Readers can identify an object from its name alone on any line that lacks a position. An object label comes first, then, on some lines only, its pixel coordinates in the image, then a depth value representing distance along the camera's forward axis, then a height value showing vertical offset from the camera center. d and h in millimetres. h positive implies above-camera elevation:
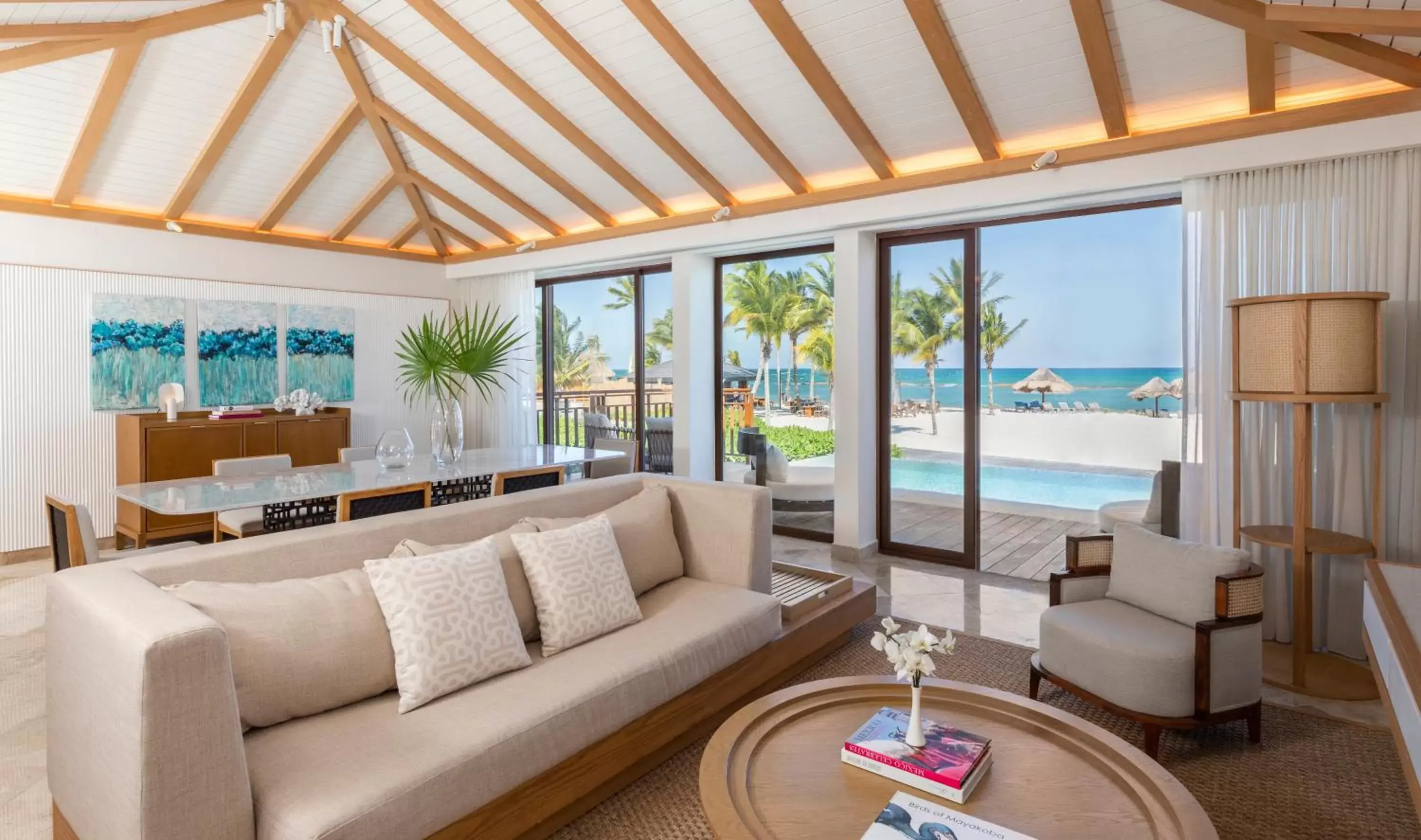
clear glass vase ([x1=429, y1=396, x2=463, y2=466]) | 4344 -134
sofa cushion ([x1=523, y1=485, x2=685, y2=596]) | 2979 -532
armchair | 2467 -819
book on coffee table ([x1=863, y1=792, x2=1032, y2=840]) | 1530 -887
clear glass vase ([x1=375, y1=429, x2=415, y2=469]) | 4031 -200
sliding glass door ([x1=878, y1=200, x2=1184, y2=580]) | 4398 +169
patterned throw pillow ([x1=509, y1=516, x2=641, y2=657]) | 2446 -601
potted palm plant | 4348 +293
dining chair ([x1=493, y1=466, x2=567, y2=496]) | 4148 -393
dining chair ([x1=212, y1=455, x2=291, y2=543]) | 3689 -511
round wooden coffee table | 1574 -876
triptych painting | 5586 +533
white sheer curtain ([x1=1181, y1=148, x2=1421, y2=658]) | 3295 +352
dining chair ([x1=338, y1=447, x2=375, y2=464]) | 4875 -277
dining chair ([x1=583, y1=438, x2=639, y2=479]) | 5094 -392
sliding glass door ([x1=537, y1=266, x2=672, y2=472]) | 6680 +494
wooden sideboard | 5316 -249
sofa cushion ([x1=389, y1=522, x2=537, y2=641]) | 2463 -603
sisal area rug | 2148 -1218
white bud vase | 1825 -796
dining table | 3197 -347
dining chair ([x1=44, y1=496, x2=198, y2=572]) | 2857 -473
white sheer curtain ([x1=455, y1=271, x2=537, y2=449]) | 7191 +252
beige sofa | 1488 -792
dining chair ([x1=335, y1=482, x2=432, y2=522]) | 3432 -429
